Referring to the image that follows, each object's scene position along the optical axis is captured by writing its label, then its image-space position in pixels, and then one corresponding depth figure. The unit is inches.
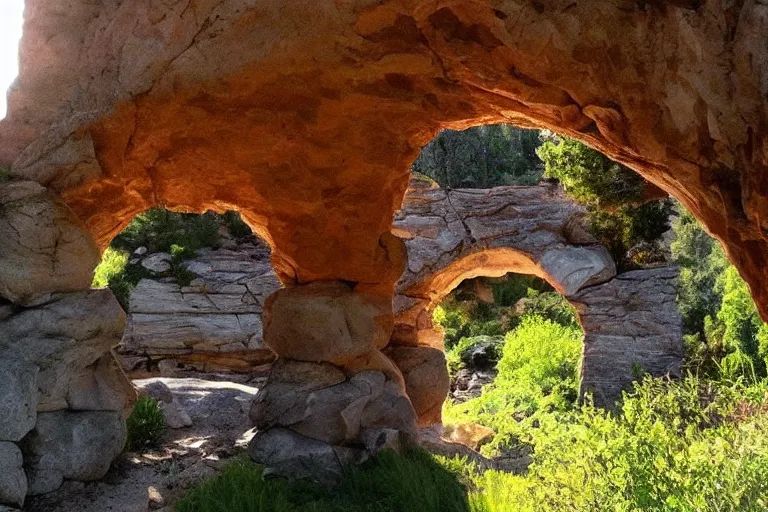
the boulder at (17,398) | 180.5
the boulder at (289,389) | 257.2
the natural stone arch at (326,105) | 160.4
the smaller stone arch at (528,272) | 378.9
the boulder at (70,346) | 193.8
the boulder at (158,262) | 537.0
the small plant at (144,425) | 247.6
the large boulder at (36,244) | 196.1
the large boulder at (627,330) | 382.6
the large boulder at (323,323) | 264.8
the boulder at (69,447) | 191.8
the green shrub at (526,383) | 393.9
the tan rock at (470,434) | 360.8
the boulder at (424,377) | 343.9
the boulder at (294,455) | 235.9
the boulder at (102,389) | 209.3
